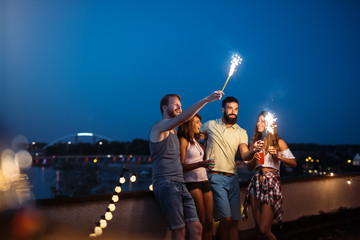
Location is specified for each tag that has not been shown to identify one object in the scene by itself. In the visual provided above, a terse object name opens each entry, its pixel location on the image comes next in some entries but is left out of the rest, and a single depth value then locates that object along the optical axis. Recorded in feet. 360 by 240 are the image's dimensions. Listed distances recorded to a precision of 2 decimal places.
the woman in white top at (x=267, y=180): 14.05
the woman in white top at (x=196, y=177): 12.30
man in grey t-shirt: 10.75
